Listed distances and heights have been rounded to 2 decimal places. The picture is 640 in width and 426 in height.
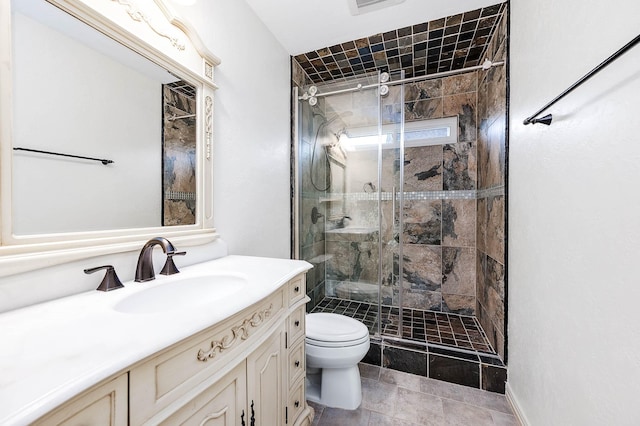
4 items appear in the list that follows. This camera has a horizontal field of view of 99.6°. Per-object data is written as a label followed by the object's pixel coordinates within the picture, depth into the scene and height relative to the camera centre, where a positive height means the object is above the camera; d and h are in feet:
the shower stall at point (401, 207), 6.79 +0.08
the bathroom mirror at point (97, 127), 2.48 +0.94
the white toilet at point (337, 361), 4.91 -2.78
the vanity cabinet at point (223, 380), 1.61 -1.37
